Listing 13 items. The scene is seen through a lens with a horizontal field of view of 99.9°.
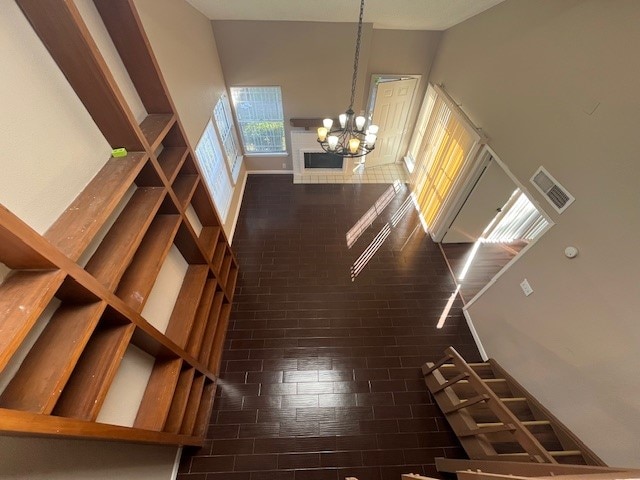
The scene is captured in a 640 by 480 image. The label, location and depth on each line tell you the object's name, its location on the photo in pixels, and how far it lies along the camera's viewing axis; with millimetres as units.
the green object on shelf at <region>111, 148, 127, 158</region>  1724
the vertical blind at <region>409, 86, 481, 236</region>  3556
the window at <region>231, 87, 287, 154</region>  4758
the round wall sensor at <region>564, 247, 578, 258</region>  2064
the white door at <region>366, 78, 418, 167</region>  4840
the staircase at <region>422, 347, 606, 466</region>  1854
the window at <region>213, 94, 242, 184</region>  4254
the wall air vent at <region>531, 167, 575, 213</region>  2170
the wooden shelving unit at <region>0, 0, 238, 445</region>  1030
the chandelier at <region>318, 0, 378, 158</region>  2777
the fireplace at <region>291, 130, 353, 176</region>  5172
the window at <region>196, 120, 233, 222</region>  3554
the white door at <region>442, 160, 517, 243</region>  3305
